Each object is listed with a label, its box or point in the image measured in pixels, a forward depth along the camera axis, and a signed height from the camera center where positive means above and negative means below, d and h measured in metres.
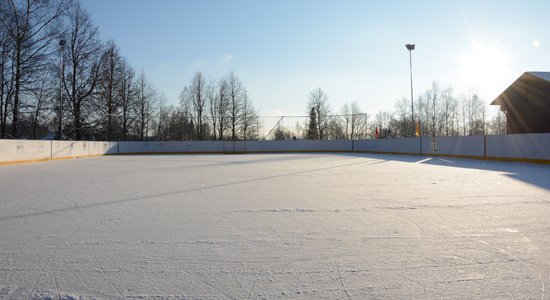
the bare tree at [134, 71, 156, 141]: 50.22 +4.99
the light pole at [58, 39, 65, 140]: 30.94 +8.49
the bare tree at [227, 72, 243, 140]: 53.03 +5.39
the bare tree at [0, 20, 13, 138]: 30.80 +6.25
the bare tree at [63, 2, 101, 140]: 39.84 +7.95
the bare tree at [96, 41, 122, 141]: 41.47 +6.70
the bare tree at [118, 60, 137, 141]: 46.47 +6.40
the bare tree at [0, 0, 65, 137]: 31.03 +9.15
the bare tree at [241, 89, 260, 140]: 47.94 +2.58
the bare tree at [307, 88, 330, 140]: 48.94 +5.10
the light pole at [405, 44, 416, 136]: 33.53 +8.72
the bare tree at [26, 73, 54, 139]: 33.37 +4.50
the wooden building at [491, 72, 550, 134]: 28.00 +3.13
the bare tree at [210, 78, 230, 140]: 53.91 +5.31
